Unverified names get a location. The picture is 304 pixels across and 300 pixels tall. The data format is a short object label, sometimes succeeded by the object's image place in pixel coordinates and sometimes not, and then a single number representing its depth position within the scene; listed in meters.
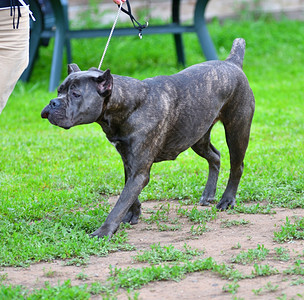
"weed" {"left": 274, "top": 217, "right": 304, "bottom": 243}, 9.16
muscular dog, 8.75
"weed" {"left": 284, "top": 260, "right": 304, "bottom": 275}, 7.75
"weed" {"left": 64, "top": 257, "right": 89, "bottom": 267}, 8.39
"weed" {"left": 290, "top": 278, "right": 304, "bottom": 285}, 7.45
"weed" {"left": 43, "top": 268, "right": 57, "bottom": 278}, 7.98
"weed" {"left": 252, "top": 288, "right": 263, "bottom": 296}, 7.23
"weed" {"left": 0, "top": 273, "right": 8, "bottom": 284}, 7.82
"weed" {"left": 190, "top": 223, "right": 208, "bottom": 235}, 9.67
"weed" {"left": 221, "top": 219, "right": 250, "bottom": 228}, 10.06
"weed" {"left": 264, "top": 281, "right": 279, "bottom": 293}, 7.32
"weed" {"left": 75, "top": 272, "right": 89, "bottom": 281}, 7.86
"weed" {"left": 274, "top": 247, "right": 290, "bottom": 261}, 8.32
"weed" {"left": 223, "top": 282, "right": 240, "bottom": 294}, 7.31
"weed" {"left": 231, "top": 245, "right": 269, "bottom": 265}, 8.27
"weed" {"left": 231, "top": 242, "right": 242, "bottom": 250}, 8.92
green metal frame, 20.97
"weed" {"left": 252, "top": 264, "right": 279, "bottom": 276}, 7.77
